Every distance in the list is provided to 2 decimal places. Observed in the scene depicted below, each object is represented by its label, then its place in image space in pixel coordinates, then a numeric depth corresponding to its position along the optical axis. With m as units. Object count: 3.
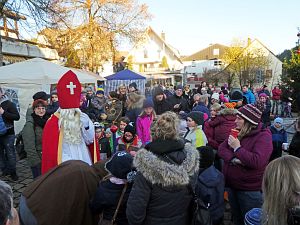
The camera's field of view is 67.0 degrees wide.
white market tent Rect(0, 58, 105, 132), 6.49
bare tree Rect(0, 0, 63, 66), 8.80
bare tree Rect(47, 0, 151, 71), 17.68
